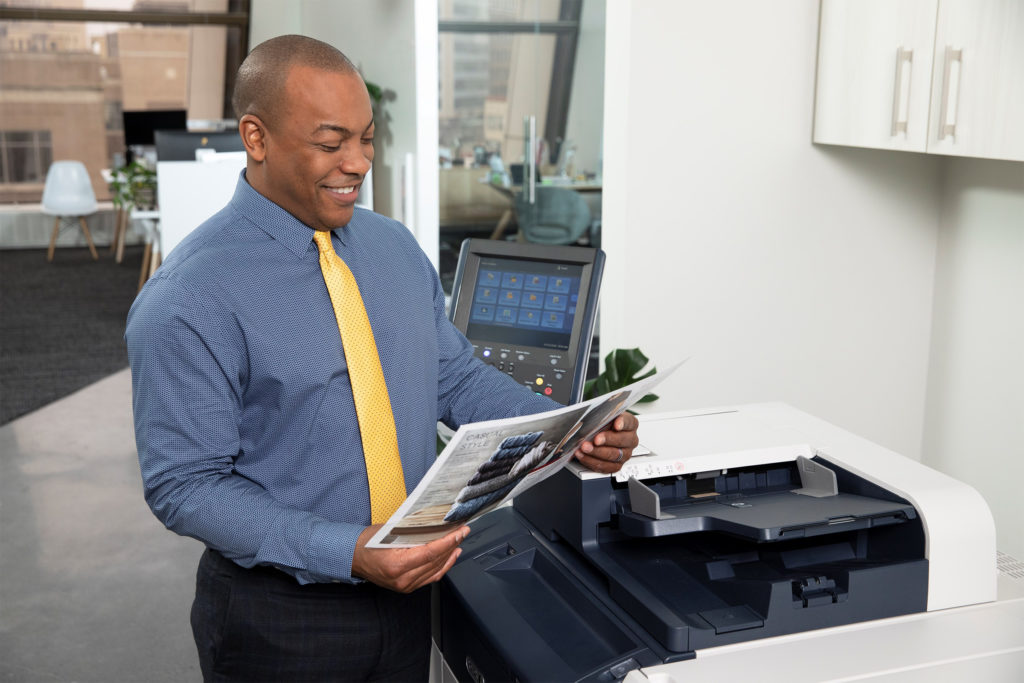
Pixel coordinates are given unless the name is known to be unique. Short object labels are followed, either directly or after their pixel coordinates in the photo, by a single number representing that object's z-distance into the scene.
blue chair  3.12
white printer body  1.31
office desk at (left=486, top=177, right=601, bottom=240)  3.10
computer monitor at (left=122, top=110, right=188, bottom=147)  8.71
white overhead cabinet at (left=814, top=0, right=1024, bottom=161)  2.13
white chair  9.10
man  1.23
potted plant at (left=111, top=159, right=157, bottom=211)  6.91
